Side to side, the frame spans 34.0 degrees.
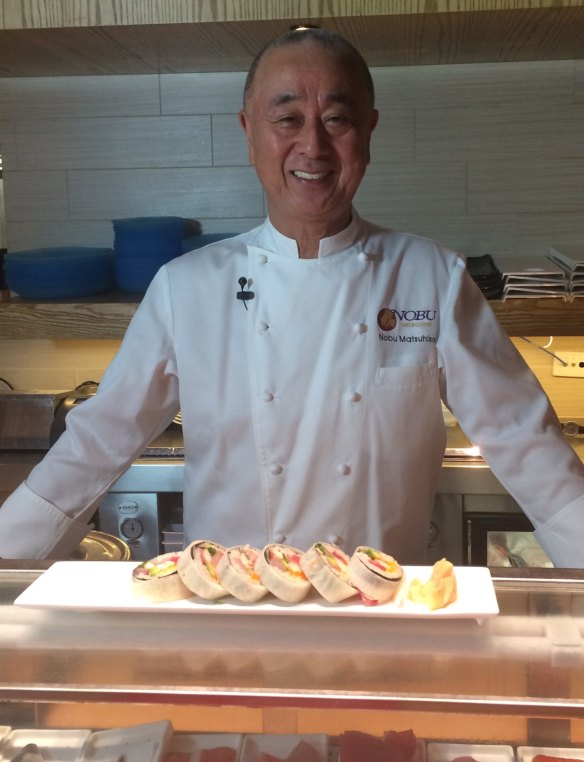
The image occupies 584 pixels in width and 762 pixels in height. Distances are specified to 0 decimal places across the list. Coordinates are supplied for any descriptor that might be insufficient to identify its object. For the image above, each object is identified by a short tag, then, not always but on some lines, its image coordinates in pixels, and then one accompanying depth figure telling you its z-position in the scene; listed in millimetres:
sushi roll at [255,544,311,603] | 1156
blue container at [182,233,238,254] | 3166
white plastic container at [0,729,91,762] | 1009
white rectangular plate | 1125
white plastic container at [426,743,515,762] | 992
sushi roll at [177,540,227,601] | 1160
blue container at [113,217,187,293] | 3146
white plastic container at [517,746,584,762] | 986
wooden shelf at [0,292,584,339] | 2975
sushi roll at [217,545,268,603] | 1153
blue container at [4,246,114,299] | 3148
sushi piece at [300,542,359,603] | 1149
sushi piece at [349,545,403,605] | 1146
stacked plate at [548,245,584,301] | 2963
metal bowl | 1727
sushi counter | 989
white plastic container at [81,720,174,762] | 992
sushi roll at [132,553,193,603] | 1165
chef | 1814
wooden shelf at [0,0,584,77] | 2625
